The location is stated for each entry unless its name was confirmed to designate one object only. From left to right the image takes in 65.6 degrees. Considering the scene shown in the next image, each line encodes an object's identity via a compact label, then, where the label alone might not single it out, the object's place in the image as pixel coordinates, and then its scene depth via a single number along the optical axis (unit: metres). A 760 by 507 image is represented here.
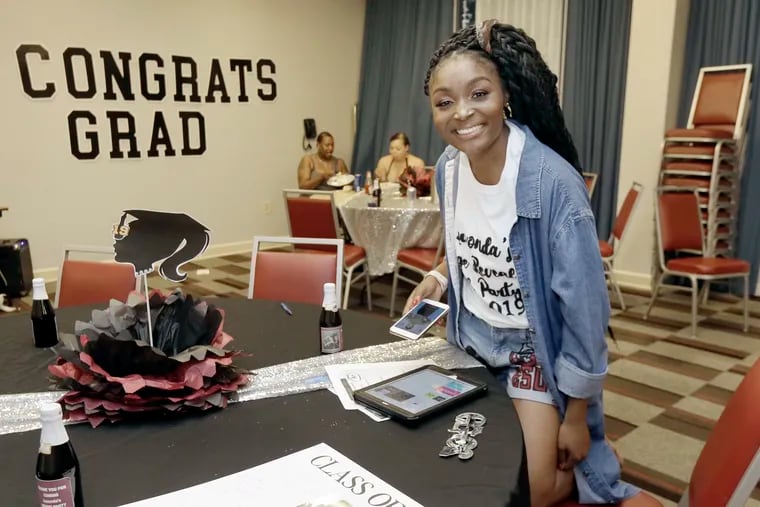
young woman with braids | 1.22
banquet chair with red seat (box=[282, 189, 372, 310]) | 3.56
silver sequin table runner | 1.10
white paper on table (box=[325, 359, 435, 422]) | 1.17
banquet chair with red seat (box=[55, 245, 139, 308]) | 2.07
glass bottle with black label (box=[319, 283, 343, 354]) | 1.36
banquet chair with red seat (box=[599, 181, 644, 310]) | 3.86
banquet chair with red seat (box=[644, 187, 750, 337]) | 3.62
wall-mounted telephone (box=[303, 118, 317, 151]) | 6.29
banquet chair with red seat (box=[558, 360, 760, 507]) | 0.91
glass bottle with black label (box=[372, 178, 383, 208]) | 3.98
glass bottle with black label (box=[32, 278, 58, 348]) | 1.45
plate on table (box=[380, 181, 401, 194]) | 4.55
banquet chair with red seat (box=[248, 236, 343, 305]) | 2.08
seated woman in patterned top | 5.07
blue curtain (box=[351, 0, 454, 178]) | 5.97
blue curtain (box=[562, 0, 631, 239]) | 4.58
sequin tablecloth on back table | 3.76
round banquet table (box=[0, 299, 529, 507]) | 0.89
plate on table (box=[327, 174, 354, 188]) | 5.25
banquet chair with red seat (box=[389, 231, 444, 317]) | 3.64
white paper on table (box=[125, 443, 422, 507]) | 0.85
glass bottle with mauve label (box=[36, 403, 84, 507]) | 0.79
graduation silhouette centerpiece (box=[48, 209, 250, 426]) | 1.08
